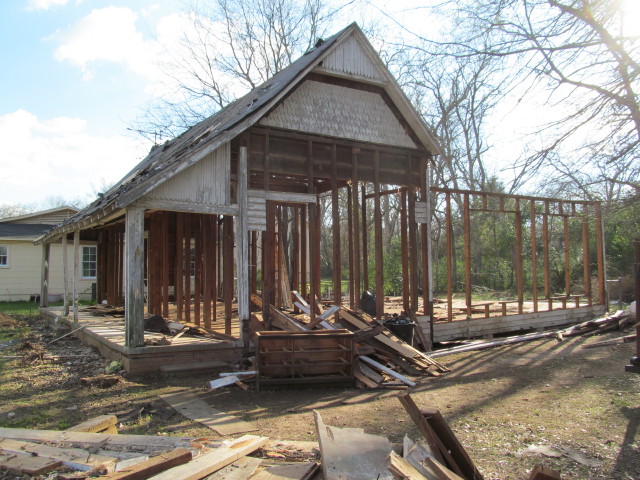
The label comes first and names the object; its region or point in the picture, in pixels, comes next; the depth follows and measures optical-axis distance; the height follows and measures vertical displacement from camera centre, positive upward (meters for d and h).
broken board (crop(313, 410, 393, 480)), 3.94 -1.60
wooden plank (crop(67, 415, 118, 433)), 5.45 -1.69
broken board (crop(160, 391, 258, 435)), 5.87 -1.85
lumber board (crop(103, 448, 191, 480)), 3.93 -1.58
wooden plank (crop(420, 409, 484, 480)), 4.14 -1.52
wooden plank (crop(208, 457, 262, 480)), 4.05 -1.68
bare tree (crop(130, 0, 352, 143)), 26.44 +11.73
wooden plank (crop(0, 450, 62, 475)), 4.18 -1.64
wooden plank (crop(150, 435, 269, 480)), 3.95 -1.63
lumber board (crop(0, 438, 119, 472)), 4.29 -1.65
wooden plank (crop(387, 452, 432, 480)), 3.56 -1.47
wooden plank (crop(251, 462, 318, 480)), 4.05 -1.68
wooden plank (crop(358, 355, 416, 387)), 8.07 -1.72
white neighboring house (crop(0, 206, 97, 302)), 23.55 +0.21
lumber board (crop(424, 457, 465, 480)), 3.69 -1.53
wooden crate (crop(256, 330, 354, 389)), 7.76 -1.39
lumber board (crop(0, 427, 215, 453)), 4.73 -1.65
